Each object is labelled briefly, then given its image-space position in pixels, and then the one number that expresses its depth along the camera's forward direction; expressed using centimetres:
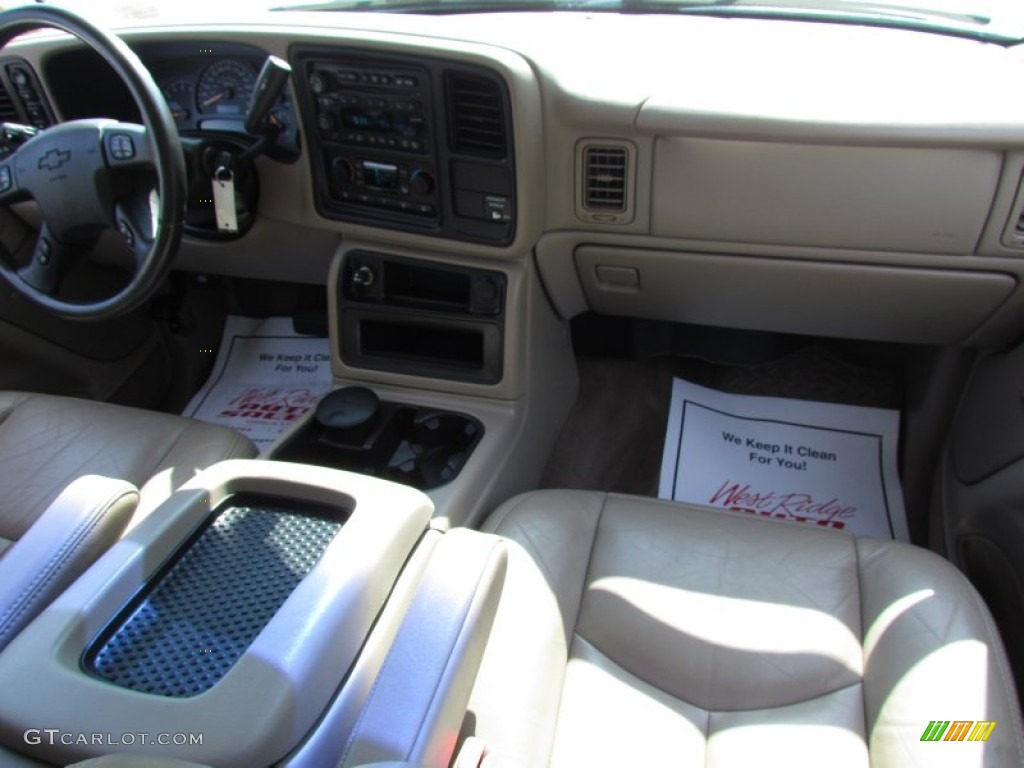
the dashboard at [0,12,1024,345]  121
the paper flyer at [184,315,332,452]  197
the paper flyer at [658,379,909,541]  165
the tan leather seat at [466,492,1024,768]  91
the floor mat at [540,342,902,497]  186
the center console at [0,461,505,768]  68
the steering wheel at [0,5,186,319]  115
